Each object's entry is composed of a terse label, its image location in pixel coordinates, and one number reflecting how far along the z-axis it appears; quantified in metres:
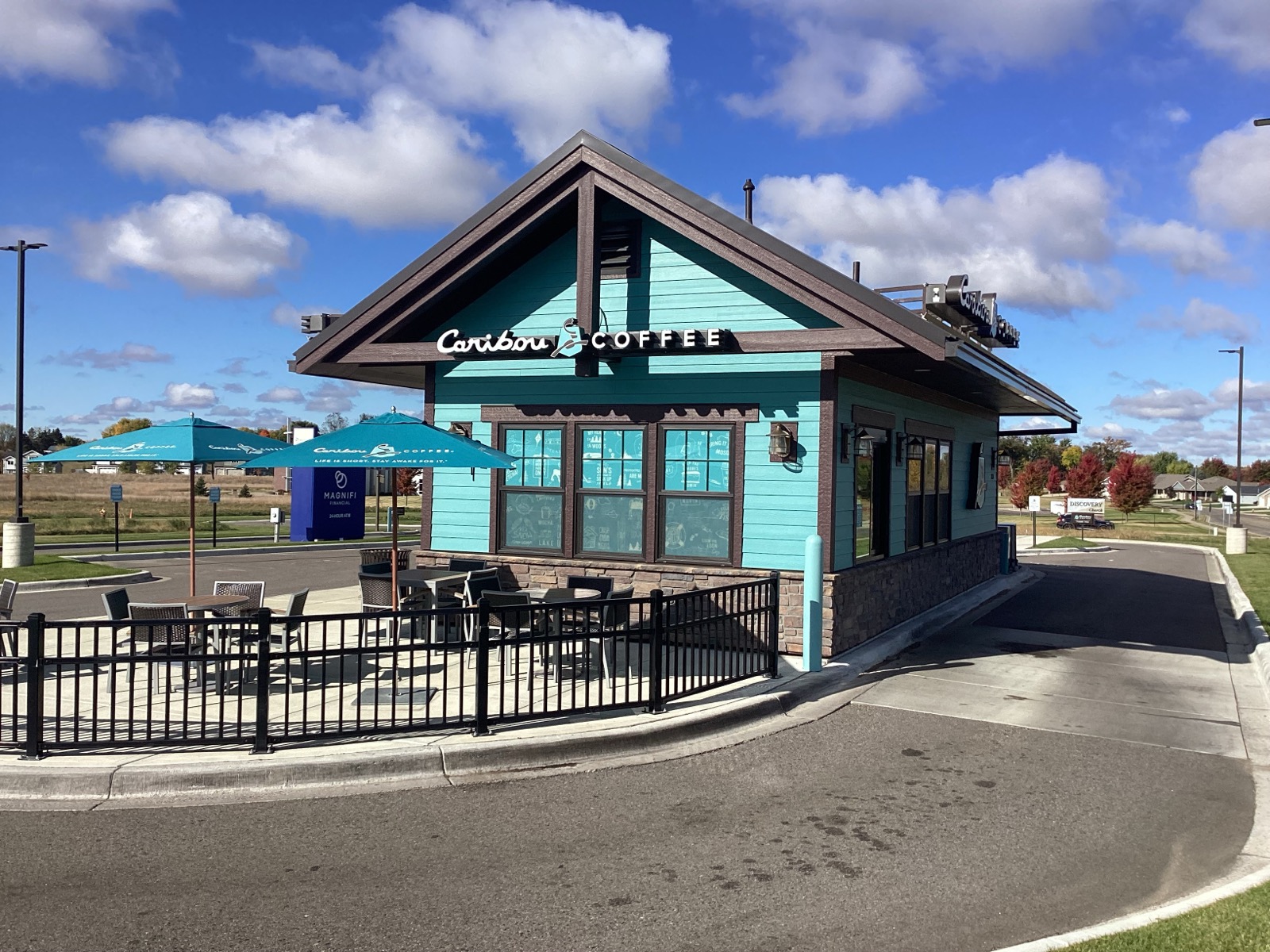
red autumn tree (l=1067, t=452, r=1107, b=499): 68.84
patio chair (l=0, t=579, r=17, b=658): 10.55
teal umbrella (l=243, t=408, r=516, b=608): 9.94
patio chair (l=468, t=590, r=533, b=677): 9.80
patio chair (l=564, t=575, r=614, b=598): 11.49
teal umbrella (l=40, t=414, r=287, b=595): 11.17
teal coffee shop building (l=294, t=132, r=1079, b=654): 11.36
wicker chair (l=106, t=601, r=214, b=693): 7.01
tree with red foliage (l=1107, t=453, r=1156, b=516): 62.66
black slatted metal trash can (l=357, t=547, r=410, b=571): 16.10
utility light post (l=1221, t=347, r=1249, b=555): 34.44
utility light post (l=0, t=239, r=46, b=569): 20.88
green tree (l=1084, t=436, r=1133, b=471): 134.25
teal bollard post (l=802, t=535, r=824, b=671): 10.52
